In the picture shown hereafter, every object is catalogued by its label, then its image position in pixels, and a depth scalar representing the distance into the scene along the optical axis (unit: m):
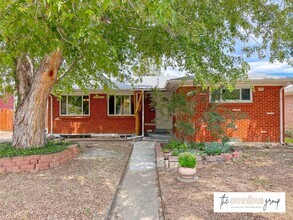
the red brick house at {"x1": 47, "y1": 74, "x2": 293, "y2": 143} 13.87
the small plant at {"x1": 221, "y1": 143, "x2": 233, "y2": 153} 8.04
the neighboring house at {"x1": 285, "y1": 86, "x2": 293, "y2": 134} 18.88
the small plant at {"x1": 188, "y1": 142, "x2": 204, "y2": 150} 8.68
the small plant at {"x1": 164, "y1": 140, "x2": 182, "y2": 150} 8.78
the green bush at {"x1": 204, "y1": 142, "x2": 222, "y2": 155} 7.76
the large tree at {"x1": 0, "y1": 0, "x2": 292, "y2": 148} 4.25
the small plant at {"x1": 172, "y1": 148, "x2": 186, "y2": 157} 7.44
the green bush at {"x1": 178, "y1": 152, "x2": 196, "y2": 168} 5.56
